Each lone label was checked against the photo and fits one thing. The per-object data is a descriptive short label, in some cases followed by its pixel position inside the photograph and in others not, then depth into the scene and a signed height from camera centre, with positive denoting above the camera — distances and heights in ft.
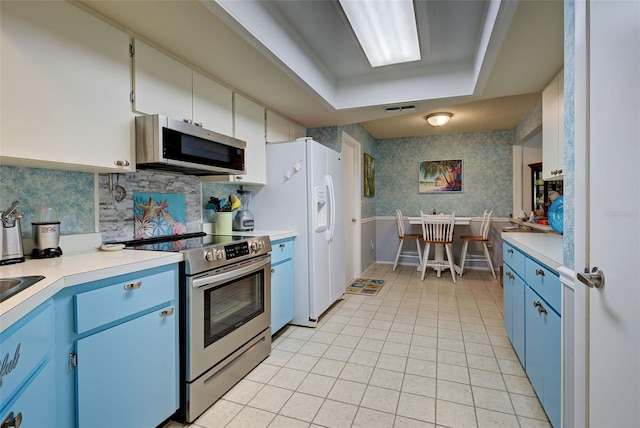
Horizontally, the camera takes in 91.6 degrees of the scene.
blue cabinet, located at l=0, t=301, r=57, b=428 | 2.52 -1.48
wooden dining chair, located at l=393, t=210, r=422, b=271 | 15.85 -1.89
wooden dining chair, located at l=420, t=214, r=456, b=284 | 14.48 -1.22
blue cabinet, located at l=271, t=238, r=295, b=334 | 8.09 -2.05
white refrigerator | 9.07 -0.02
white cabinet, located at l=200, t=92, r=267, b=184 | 8.15 +2.01
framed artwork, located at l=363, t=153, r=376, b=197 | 16.14 +1.76
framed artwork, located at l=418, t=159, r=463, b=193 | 17.56 +1.80
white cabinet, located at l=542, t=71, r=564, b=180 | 7.68 +2.07
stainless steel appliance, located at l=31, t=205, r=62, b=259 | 4.59 -0.35
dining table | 15.07 -2.24
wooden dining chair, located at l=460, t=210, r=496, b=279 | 15.10 -1.55
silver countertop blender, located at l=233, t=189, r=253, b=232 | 8.87 -0.35
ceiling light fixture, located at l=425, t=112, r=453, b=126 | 13.38 +3.86
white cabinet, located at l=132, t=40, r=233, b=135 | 5.67 +2.45
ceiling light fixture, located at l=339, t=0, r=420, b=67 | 6.28 +4.10
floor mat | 12.75 -3.41
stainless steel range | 5.22 -1.99
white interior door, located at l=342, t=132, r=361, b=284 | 14.46 +0.07
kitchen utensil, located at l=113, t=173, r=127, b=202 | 6.10 +0.36
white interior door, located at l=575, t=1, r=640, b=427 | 2.59 -0.04
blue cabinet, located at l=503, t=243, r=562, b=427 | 4.49 -2.06
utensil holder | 8.31 -0.40
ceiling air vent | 10.10 +3.27
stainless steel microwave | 5.50 +1.21
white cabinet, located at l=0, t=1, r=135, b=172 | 3.99 +1.76
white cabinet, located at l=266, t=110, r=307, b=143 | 9.86 +2.77
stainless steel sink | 2.93 -0.76
